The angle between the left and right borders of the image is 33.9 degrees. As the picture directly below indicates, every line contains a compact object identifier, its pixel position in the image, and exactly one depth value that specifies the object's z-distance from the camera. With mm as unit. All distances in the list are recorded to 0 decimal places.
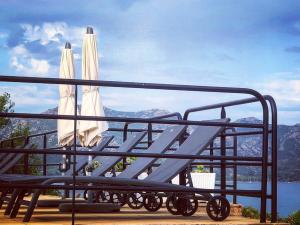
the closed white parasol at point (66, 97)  7644
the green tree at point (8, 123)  26689
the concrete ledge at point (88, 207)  4838
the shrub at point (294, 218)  12995
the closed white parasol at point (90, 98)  6503
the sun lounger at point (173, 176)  4145
